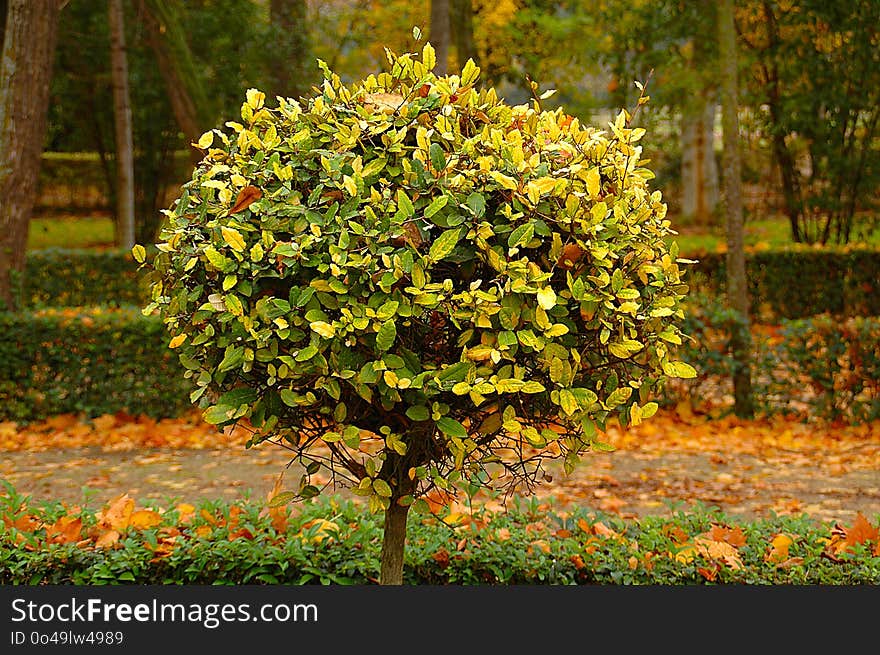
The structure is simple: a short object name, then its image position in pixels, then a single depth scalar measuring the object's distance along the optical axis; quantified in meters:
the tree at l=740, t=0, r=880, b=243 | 11.02
